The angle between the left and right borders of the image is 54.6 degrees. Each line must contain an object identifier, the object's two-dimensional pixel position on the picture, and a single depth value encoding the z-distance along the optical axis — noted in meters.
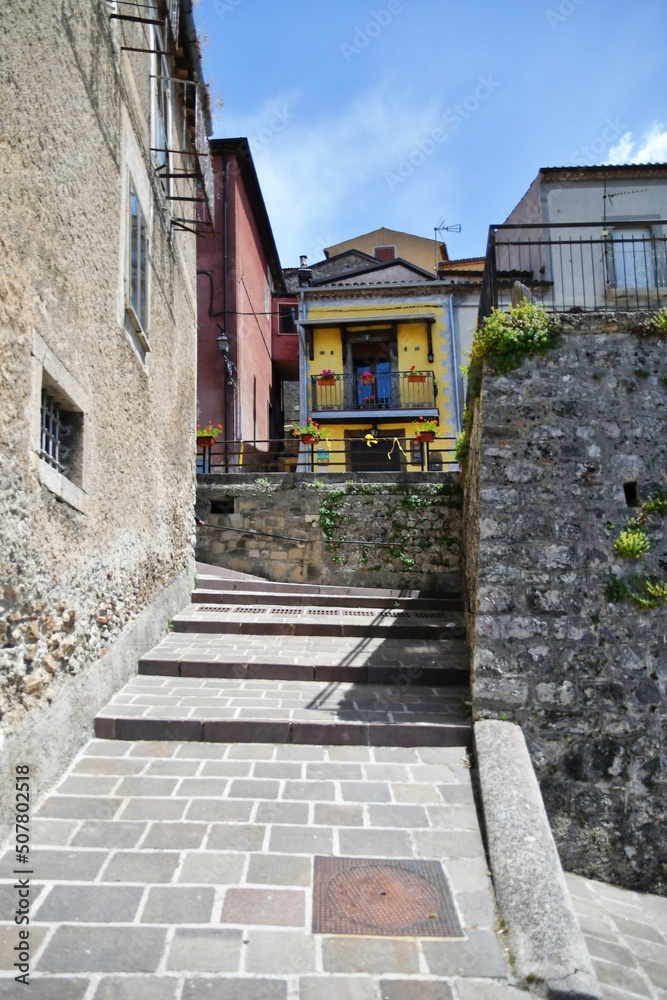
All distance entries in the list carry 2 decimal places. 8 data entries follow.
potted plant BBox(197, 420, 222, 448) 12.18
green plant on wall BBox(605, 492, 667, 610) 4.74
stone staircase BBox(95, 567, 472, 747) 4.48
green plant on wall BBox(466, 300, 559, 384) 5.16
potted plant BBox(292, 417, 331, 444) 12.66
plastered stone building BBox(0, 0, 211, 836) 3.30
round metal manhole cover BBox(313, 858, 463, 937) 2.83
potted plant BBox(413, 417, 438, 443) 11.96
